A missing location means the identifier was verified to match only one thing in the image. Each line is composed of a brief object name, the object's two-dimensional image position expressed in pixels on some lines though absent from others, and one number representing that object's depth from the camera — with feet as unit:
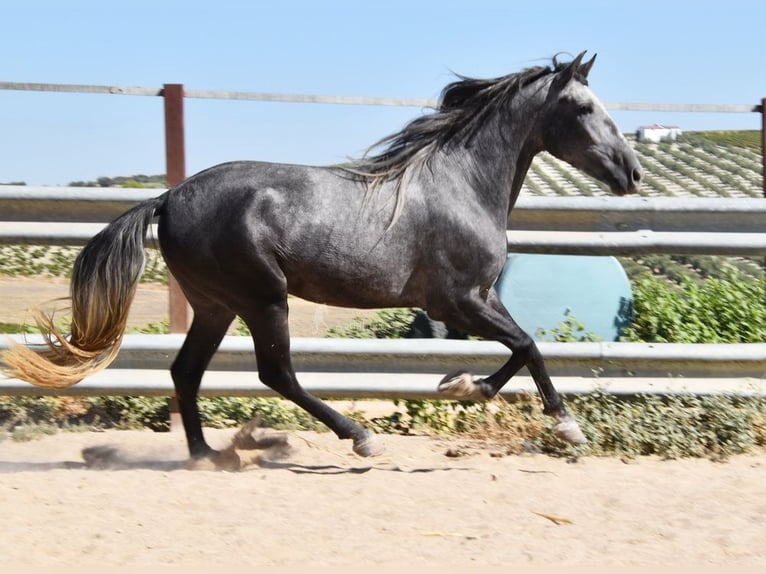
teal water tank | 42.83
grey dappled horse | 32.73
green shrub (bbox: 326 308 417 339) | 49.19
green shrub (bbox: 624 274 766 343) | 42.96
